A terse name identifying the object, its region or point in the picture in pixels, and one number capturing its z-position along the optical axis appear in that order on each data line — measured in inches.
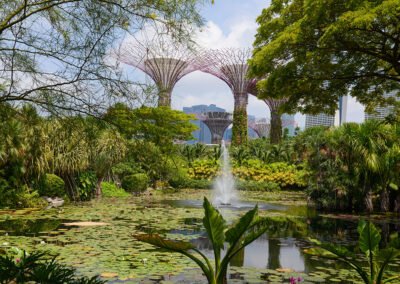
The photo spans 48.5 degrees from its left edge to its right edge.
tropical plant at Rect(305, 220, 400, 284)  172.6
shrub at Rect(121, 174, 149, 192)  779.4
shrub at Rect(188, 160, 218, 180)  1096.2
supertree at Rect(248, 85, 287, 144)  1547.7
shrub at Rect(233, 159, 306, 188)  1026.1
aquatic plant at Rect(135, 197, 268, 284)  167.2
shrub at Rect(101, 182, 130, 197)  714.8
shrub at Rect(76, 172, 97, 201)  630.5
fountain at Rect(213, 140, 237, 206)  717.9
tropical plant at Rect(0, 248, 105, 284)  130.8
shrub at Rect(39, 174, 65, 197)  561.6
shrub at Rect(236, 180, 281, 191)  988.6
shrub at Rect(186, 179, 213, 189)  1005.2
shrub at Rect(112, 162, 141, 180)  797.8
